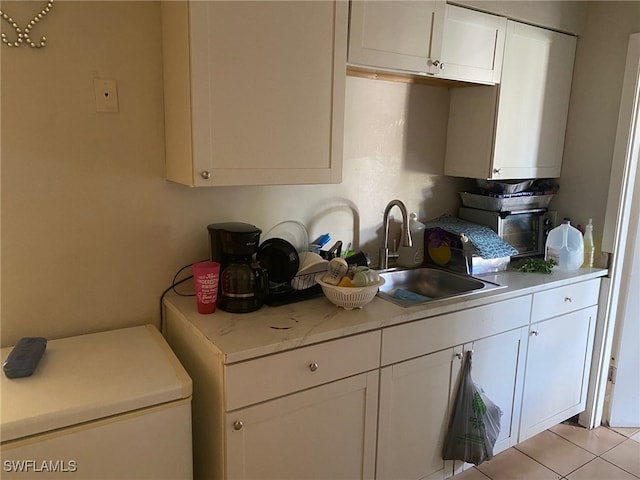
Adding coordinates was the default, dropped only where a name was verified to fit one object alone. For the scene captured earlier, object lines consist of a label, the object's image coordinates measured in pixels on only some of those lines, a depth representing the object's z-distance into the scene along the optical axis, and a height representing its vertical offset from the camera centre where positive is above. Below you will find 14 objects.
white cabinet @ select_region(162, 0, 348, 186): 1.51 +0.15
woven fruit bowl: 1.74 -0.54
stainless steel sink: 2.28 -0.66
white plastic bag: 2.04 -1.14
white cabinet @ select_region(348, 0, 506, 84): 1.84 +0.41
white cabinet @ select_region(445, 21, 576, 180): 2.34 +0.15
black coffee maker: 1.68 -0.46
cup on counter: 1.64 -0.49
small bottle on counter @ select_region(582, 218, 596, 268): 2.53 -0.49
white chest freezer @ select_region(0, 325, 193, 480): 1.22 -0.73
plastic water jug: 2.48 -0.51
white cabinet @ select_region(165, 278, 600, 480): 1.51 -0.88
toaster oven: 2.54 -0.41
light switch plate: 1.66 +0.13
